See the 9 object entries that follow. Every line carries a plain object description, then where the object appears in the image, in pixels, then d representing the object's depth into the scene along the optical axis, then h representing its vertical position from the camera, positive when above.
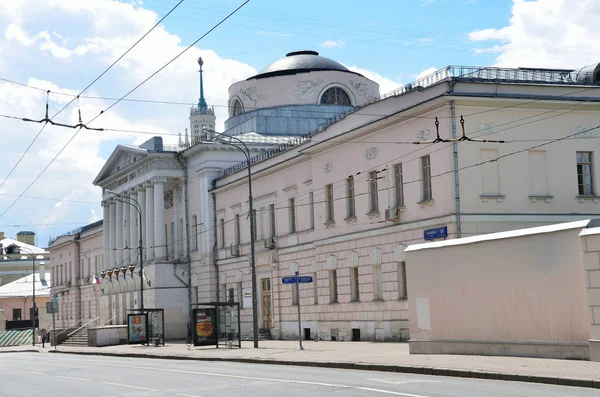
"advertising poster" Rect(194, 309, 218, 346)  39.28 -1.18
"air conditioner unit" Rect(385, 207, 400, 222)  35.94 +3.07
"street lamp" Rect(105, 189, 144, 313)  63.58 +7.39
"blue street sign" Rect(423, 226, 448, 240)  32.72 +2.09
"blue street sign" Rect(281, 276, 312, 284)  32.56 +0.59
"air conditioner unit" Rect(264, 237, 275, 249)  48.81 +2.91
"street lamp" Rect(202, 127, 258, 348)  35.88 -0.11
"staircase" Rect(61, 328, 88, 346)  60.88 -2.33
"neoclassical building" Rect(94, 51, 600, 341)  32.88 +4.75
